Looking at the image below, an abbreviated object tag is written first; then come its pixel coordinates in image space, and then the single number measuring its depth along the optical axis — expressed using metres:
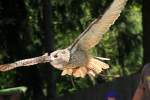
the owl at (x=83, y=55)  5.02
